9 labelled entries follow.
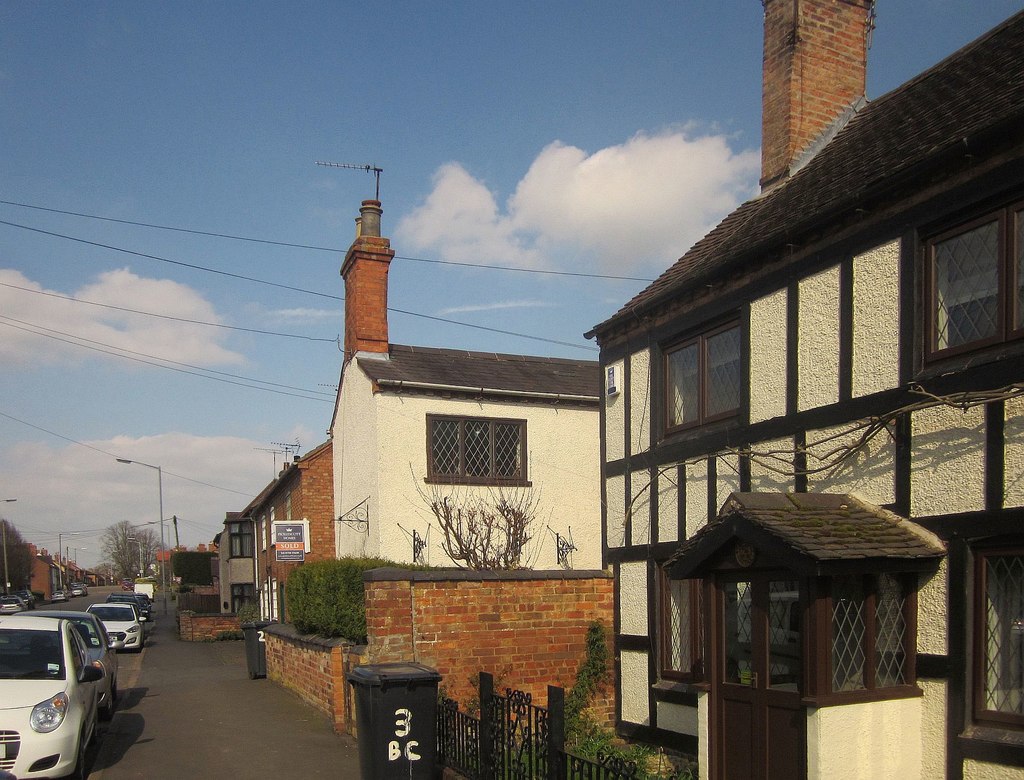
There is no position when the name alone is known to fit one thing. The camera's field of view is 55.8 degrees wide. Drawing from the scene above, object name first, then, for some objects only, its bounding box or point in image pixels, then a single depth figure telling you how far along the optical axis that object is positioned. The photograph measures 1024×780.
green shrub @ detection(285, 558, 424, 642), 12.48
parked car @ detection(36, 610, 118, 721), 13.12
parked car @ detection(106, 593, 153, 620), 41.40
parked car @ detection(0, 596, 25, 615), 52.41
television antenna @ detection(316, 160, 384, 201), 18.86
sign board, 21.06
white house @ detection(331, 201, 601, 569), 16.80
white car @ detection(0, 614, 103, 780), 8.37
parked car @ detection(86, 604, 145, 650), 26.67
